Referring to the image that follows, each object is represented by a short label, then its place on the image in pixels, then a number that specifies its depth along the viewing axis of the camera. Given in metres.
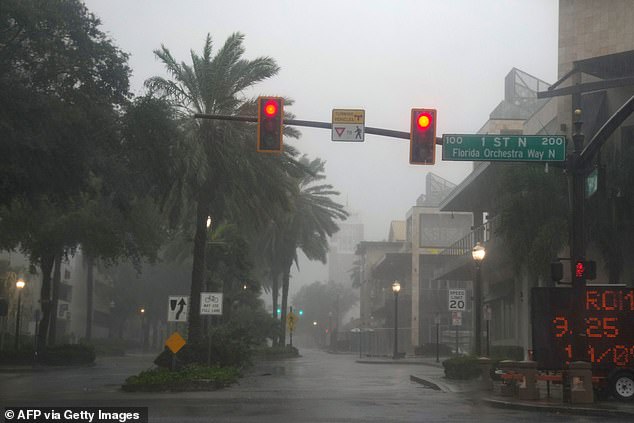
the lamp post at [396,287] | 59.09
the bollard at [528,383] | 22.05
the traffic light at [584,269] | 20.20
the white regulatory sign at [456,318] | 45.78
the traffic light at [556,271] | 20.56
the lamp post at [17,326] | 45.97
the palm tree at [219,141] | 32.66
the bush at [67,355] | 47.82
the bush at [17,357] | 46.16
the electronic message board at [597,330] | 21.98
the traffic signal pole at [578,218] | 20.22
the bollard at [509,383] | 23.06
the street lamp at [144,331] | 94.97
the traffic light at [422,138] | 19.83
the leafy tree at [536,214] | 33.06
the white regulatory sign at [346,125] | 20.47
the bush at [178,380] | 25.19
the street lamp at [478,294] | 32.03
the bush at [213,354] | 30.83
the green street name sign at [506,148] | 20.75
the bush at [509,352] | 43.34
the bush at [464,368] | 31.45
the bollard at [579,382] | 20.42
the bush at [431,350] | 78.06
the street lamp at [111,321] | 99.44
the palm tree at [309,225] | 60.12
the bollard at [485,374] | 26.95
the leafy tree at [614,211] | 31.48
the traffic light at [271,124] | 19.83
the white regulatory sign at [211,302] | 30.45
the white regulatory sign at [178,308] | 27.09
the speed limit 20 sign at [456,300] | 41.22
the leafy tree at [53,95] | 23.53
